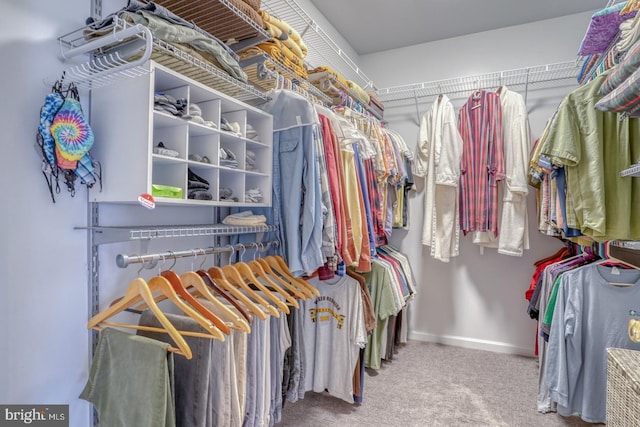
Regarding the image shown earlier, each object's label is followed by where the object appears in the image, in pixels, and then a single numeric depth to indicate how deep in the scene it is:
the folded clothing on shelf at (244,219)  1.62
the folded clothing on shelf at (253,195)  1.68
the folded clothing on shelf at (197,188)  1.39
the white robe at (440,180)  2.89
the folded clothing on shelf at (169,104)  1.22
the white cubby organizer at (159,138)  1.16
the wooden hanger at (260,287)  1.39
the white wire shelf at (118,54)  1.08
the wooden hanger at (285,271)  1.68
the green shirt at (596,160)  1.58
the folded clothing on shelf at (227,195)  1.56
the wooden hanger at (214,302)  1.16
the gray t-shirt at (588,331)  1.82
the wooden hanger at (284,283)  1.60
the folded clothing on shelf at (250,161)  1.73
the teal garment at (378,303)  2.52
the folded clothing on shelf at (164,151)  1.22
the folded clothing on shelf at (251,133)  1.73
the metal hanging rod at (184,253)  1.14
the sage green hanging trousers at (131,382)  0.99
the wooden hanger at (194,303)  1.12
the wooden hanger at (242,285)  1.34
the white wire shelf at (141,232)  1.16
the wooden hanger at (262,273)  1.53
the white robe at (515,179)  2.73
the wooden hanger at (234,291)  1.29
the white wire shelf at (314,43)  2.25
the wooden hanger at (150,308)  1.01
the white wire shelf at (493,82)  2.85
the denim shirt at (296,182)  1.68
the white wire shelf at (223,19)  1.43
